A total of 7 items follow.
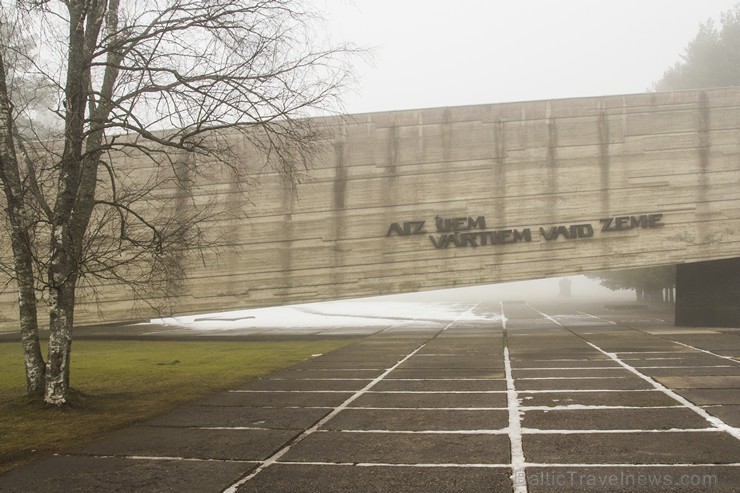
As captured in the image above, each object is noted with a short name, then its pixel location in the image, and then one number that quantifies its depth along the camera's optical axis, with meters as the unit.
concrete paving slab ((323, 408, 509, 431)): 7.16
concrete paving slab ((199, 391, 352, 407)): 8.95
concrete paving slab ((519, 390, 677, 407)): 8.16
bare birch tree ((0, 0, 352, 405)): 8.09
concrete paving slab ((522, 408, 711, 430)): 6.81
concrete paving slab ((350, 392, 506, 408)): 8.55
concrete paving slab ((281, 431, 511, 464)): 5.80
